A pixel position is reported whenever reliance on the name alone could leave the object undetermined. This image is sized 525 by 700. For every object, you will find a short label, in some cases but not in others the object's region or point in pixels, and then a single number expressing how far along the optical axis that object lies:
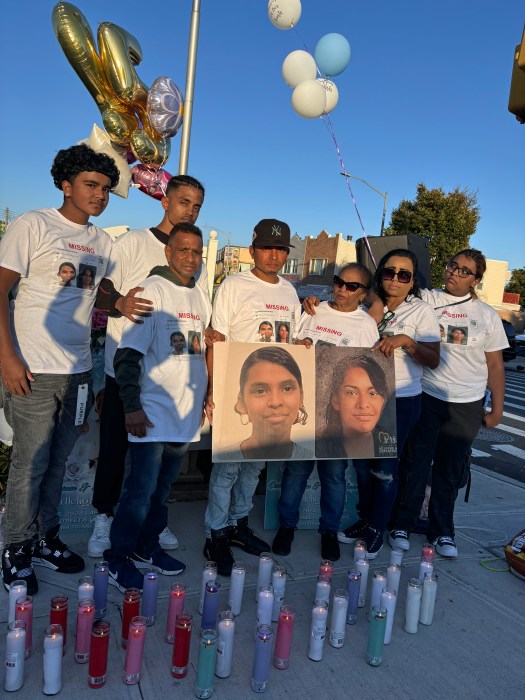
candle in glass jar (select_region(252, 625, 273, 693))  2.33
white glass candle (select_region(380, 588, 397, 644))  2.80
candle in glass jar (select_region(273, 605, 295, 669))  2.47
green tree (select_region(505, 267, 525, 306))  51.34
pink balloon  5.93
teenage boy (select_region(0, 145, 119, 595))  2.78
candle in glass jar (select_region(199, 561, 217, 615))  2.80
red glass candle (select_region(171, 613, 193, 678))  2.31
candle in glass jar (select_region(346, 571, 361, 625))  2.98
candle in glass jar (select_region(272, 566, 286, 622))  2.92
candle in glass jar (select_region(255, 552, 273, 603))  3.04
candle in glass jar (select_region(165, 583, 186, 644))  2.58
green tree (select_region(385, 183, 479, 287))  27.88
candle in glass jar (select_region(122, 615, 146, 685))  2.23
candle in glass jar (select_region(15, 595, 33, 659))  2.28
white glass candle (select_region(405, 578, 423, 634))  2.96
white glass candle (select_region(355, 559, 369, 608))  3.16
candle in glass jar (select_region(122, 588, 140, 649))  2.53
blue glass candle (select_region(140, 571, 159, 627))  2.70
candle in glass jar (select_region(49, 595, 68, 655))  2.40
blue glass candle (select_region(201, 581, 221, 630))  2.67
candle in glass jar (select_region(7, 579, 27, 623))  2.42
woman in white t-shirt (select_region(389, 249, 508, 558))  3.97
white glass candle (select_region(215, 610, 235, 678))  2.32
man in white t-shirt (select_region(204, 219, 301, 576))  3.42
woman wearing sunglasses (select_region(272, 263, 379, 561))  3.60
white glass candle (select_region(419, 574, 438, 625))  3.03
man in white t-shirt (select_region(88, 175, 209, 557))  3.28
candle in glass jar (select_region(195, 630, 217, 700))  2.21
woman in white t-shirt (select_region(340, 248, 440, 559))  3.75
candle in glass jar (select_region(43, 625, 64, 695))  2.13
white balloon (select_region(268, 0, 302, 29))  8.34
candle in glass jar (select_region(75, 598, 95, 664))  2.33
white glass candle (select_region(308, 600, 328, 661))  2.55
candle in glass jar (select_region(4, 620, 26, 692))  2.12
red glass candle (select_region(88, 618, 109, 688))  2.22
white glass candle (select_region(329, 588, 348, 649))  2.70
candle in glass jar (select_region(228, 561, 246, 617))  2.89
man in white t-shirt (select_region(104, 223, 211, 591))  2.93
